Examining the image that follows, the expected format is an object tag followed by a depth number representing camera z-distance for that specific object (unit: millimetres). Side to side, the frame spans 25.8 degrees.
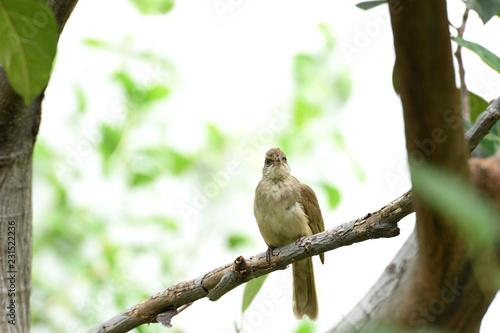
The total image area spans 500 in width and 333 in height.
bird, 6930
